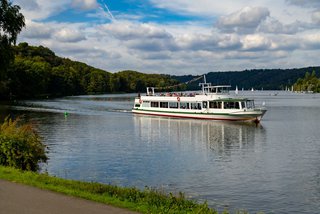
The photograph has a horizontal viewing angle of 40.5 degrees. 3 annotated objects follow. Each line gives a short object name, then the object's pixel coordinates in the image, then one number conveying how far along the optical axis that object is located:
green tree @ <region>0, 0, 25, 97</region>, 51.59
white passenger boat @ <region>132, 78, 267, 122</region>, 72.25
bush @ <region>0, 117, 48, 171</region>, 21.81
